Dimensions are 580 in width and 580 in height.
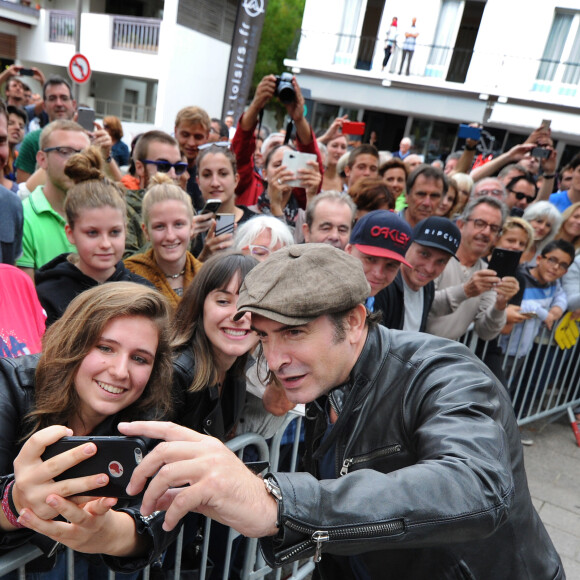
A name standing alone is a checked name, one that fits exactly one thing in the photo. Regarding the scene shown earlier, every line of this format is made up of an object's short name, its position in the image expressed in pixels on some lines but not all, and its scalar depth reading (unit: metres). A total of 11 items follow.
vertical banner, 12.60
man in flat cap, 0.99
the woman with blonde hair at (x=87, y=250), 2.74
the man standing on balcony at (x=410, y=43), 21.58
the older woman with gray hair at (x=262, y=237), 3.19
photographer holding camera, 4.48
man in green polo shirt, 3.15
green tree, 30.33
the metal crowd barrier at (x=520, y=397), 2.29
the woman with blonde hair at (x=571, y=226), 5.41
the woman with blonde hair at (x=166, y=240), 3.19
